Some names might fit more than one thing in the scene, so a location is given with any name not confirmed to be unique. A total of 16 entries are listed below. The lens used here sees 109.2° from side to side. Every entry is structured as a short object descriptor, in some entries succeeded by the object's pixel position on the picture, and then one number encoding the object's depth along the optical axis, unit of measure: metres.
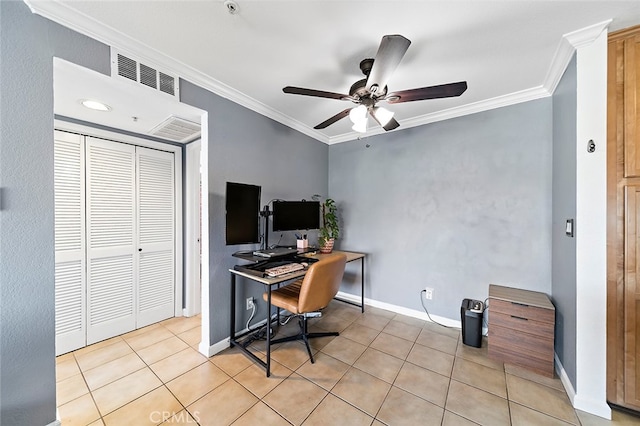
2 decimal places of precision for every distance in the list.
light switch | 1.61
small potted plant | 3.00
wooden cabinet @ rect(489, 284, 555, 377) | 1.83
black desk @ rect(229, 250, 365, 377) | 1.82
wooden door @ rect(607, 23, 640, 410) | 1.42
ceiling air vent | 2.23
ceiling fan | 1.26
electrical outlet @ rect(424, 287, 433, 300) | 2.77
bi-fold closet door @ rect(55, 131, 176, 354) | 2.11
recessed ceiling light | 1.83
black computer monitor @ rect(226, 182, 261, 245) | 2.04
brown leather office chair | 1.88
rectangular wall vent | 1.56
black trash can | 2.21
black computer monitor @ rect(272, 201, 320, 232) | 2.61
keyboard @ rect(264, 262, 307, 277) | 1.90
